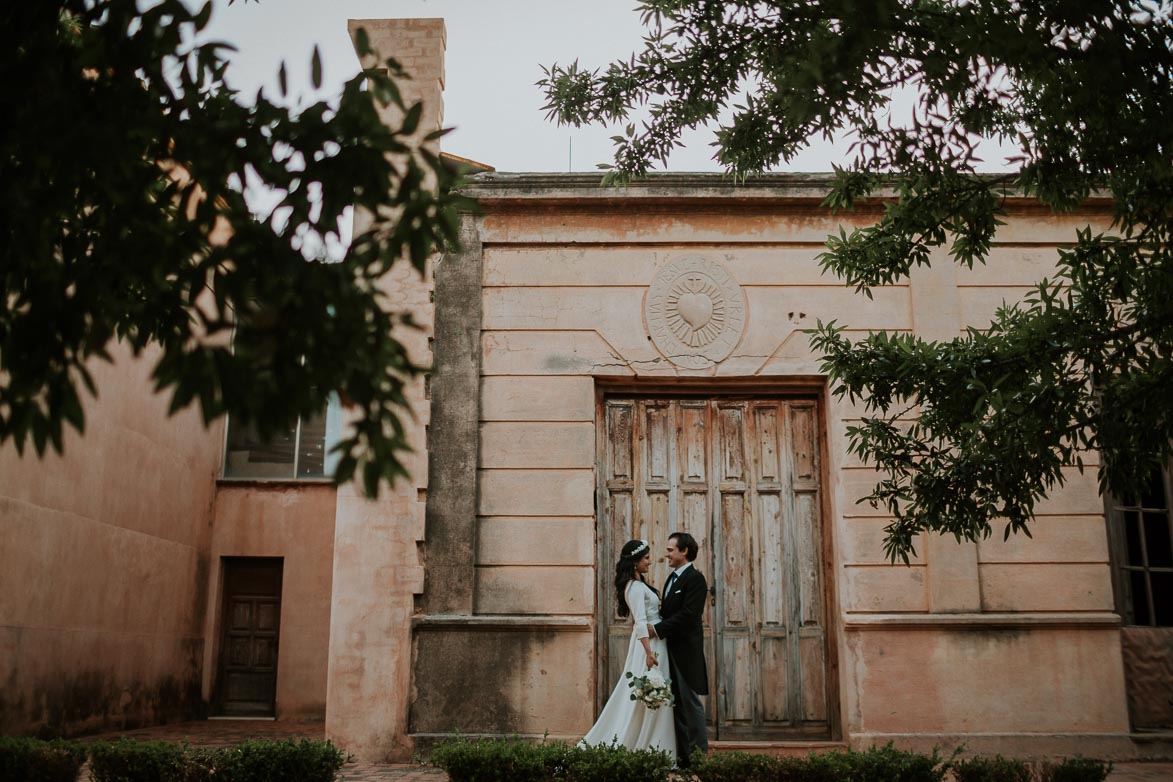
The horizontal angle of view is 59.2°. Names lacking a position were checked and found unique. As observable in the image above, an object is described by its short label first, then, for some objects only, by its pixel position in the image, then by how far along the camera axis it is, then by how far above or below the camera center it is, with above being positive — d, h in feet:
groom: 27.71 -0.43
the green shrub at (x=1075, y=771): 21.24 -2.80
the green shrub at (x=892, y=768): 21.79 -2.81
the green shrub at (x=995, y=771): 21.31 -2.81
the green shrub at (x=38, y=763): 23.79 -3.00
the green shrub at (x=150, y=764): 23.03 -2.92
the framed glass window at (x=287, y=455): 53.78 +8.98
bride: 27.68 -0.97
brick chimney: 35.37 +19.67
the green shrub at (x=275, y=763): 22.75 -2.88
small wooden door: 51.44 -0.33
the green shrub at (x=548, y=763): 21.98 -2.81
